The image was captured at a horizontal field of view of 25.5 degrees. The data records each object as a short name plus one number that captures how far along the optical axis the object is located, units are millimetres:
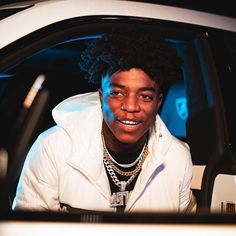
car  2045
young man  2271
